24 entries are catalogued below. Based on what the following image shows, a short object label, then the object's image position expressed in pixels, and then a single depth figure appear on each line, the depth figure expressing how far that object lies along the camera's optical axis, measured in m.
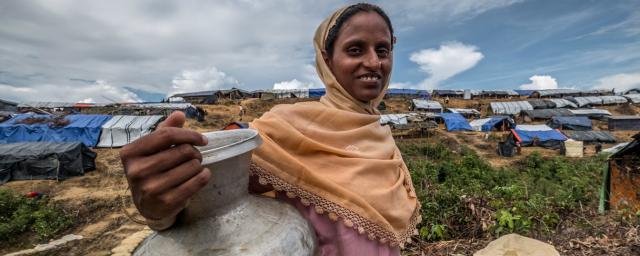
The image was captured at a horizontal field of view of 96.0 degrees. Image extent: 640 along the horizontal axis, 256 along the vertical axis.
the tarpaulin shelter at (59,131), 17.75
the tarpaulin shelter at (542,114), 33.34
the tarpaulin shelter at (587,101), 40.89
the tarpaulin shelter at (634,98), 43.40
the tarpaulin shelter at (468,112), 35.12
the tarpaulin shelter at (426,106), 37.44
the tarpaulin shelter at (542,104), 38.34
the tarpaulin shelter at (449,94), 49.97
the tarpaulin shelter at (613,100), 42.50
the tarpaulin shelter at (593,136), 23.98
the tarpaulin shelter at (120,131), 18.88
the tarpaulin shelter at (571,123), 29.08
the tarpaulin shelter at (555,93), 48.88
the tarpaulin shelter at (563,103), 39.41
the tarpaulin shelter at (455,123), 28.48
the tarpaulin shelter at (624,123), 28.38
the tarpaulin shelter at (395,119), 26.76
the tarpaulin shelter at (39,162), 12.74
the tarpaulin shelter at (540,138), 23.30
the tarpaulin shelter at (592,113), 33.62
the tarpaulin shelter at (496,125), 28.47
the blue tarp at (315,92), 46.84
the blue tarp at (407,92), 47.30
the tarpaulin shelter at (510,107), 37.35
